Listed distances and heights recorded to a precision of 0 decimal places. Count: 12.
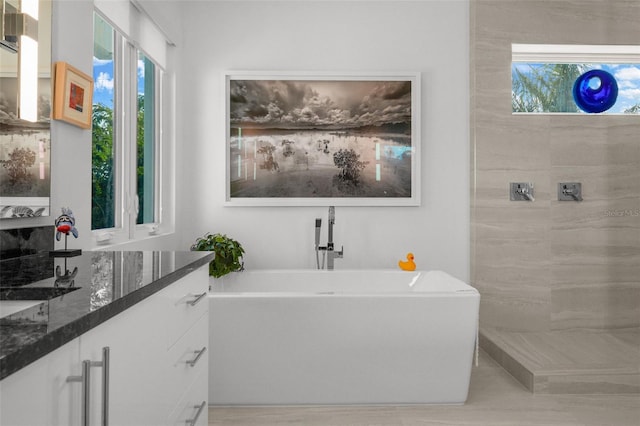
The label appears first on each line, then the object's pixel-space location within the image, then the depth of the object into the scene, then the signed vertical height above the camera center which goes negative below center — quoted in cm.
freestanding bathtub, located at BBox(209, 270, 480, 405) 278 -64
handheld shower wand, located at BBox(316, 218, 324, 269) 374 -7
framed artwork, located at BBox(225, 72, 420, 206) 389 +60
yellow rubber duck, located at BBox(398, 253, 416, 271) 373 -29
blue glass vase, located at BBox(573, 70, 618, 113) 399 +98
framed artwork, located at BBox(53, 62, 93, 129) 200 +49
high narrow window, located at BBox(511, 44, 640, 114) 400 +108
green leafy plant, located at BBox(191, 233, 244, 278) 351 -20
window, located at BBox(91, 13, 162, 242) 276 +49
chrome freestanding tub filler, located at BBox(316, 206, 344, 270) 374 -17
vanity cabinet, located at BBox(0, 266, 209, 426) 76 -28
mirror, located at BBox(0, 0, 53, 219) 166 +31
